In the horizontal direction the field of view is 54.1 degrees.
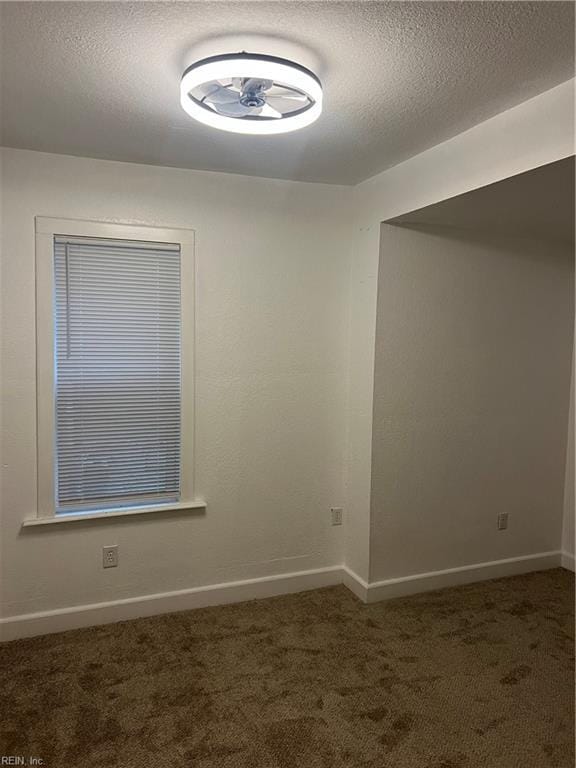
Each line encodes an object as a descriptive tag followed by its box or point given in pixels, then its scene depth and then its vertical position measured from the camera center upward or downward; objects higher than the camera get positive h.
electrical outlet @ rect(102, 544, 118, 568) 3.06 -1.12
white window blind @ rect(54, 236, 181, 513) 2.92 -0.12
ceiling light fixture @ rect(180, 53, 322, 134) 1.76 +0.89
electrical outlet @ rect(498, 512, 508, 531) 3.78 -1.10
